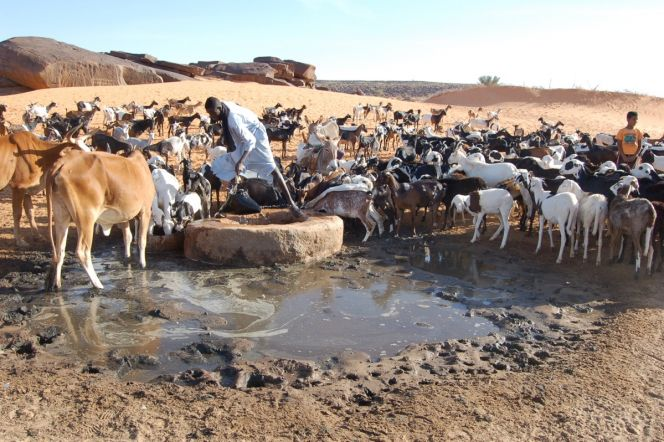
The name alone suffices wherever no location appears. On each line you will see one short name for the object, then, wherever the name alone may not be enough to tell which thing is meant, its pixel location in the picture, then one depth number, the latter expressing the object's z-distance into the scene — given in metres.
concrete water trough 8.99
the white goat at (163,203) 9.70
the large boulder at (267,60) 56.69
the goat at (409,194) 11.31
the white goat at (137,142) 17.38
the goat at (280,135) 20.87
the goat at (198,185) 10.72
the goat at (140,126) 22.17
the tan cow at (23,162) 9.33
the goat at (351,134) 22.21
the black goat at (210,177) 12.12
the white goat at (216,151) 15.77
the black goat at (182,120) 24.48
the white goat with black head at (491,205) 10.55
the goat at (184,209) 9.89
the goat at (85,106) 28.46
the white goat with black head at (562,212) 9.57
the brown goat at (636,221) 8.65
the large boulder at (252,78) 47.78
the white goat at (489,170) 12.47
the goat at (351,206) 10.93
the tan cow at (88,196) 7.29
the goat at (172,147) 16.64
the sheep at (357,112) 33.72
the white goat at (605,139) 21.26
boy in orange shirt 12.45
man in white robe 9.29
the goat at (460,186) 11.78
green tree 71.45
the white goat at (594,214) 9.48
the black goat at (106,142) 15.99
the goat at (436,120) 31.70
